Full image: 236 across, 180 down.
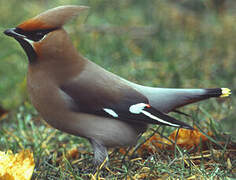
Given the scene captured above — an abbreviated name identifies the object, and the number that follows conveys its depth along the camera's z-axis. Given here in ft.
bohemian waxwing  20.47
